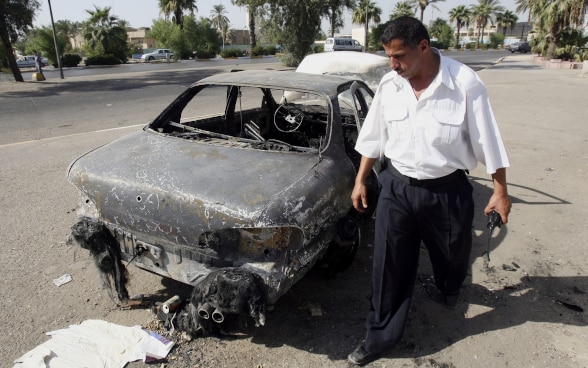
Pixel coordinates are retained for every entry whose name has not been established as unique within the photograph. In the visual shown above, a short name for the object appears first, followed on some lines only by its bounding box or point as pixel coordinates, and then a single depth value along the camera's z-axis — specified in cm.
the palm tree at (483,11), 7662
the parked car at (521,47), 5253
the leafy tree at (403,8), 6263
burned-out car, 227
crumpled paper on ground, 230
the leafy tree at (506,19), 7838
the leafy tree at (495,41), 7056
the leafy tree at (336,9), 2381
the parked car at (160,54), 4174
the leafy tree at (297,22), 2333
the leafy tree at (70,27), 7271
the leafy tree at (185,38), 4331
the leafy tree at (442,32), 6869
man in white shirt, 213
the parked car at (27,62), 3486
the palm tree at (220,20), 8956
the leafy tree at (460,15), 7594
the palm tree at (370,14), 6162
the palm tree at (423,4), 5794
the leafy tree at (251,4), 2342
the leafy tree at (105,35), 4009
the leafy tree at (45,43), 3797
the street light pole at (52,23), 2064
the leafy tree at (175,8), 4691
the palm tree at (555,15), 2491
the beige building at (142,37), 8575
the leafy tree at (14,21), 1722
